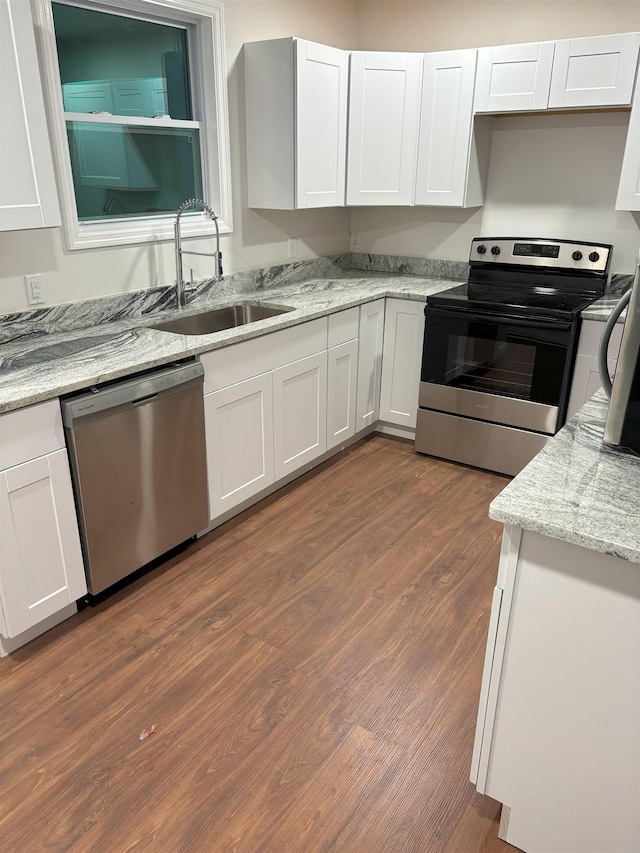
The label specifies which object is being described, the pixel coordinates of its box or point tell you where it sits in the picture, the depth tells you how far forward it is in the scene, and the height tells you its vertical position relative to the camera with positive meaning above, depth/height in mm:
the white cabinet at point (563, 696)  1251 -1006
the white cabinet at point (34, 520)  1962 -1027
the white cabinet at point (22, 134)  1840 +143
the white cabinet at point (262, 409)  2688 -971
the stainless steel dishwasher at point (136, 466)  2146 -971
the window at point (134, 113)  2557 +305
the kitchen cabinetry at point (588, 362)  3059 -790
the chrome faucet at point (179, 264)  2789 -334
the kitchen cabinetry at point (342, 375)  3334 -958
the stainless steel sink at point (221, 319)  3049 -627
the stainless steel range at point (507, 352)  3160 -793
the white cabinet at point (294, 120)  3088 +319
